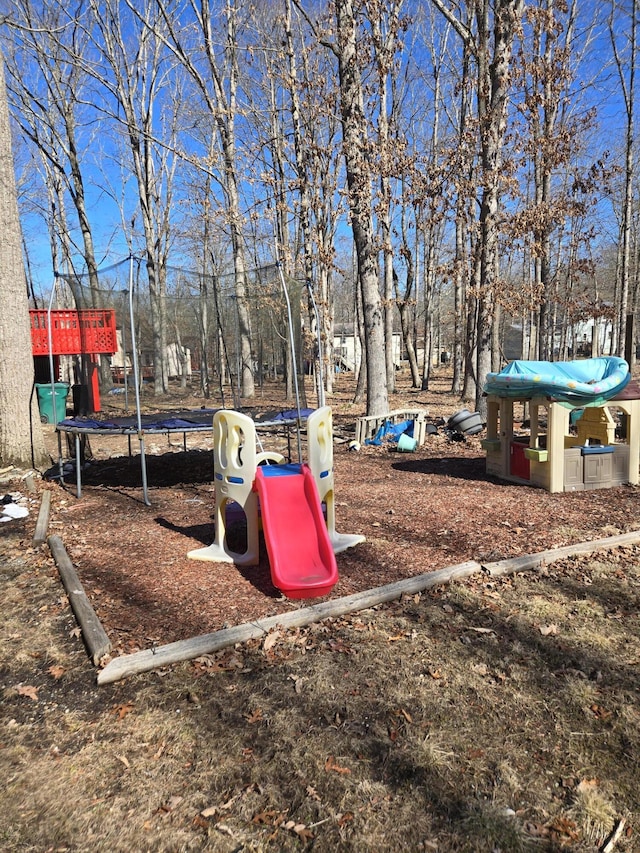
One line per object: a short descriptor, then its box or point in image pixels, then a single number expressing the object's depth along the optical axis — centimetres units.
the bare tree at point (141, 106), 2042
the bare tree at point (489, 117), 1030
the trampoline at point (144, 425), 629
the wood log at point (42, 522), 509
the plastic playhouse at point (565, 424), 636
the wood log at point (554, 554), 430
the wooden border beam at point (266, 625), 297
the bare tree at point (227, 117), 1495
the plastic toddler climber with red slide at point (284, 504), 399
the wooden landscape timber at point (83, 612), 314
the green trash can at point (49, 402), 1282
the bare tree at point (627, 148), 1761
